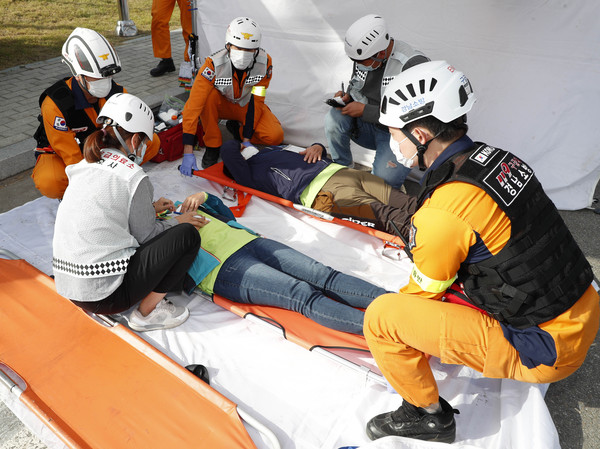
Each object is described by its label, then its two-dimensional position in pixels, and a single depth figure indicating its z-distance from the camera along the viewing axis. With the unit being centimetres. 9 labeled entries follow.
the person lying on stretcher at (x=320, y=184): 365
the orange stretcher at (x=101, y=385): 214
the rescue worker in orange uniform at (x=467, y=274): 177
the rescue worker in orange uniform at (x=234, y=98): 435
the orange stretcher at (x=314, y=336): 251
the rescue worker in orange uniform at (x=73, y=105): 339
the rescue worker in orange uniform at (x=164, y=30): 661
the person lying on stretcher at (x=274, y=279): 264
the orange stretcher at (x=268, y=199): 353
